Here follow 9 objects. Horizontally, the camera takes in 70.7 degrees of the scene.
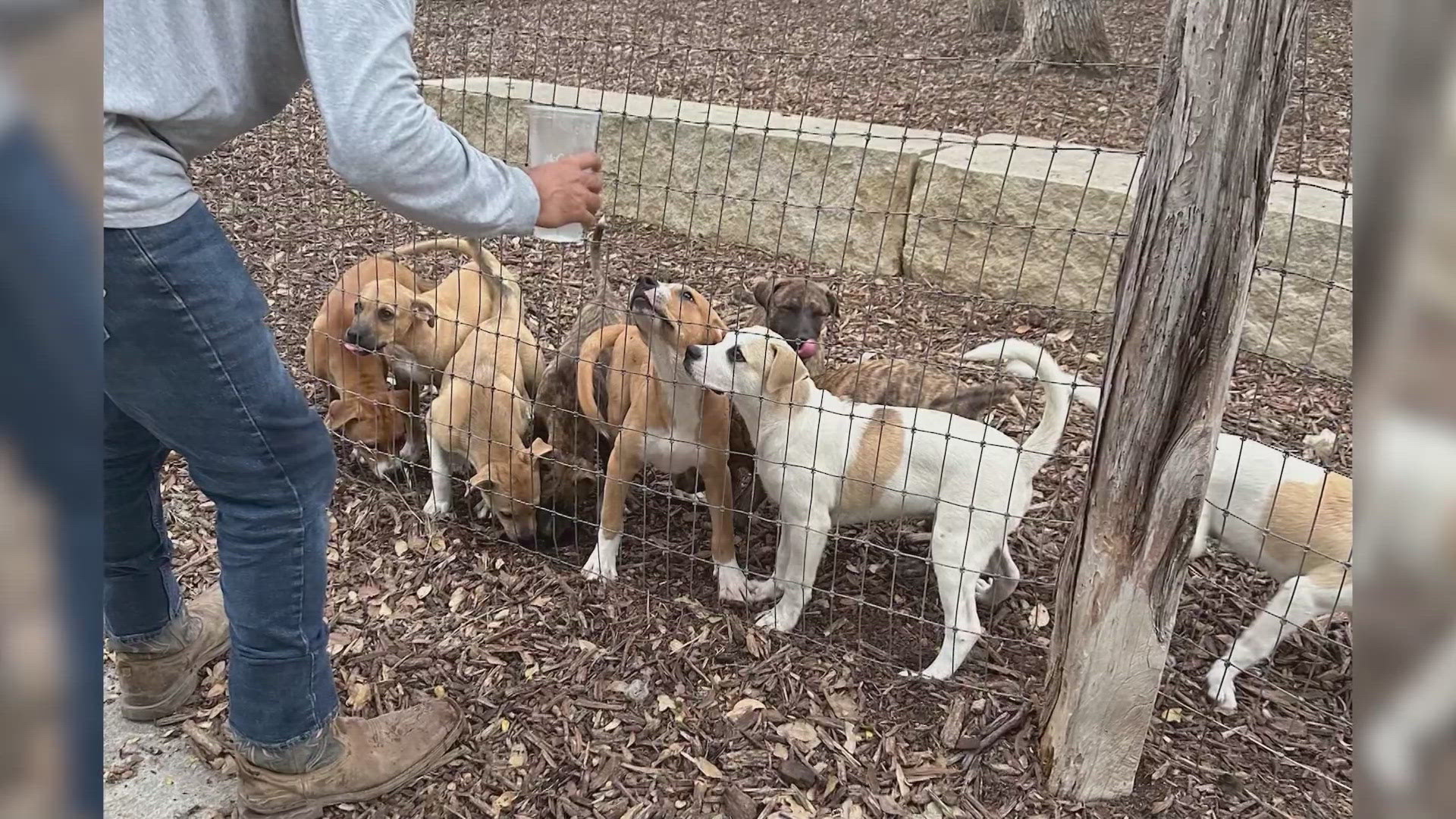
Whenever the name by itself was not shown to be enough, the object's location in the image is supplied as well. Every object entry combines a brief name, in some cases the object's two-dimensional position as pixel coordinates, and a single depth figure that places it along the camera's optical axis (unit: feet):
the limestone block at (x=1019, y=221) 18.38
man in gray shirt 6.03
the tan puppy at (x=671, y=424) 12.19
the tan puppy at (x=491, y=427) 13.38
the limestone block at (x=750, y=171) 20.93
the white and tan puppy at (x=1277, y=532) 10.47
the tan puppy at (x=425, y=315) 14.93
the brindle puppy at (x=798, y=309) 15.30
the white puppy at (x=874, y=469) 10.92
